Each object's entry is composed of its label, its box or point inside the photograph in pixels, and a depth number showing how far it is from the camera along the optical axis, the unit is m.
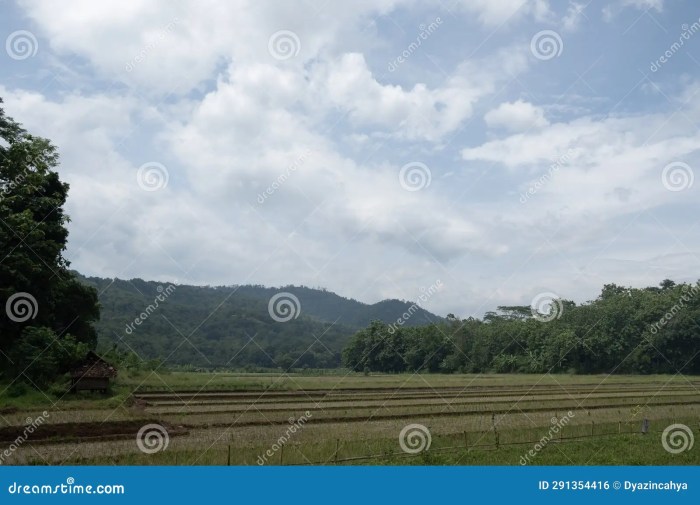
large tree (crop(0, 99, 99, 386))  31.16
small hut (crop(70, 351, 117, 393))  33.34
